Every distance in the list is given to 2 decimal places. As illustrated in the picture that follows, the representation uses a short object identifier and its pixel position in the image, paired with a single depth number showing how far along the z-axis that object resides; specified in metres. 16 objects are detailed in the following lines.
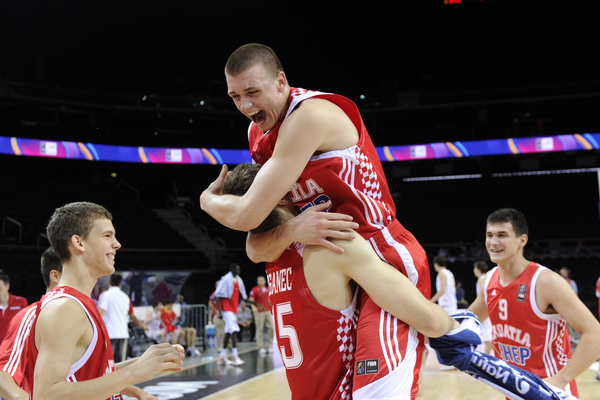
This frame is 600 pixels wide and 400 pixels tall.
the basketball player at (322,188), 2.05
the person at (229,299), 10.42
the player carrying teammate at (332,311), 2.00
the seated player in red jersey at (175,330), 11.30
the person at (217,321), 12.38
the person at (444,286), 10.10
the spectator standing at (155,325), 11.15
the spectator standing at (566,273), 11.78
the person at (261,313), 12.77
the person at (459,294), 13.95
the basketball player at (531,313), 3.04
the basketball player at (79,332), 2.13
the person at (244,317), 13.70
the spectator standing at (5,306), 6.27
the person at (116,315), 7.90
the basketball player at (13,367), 2.79
